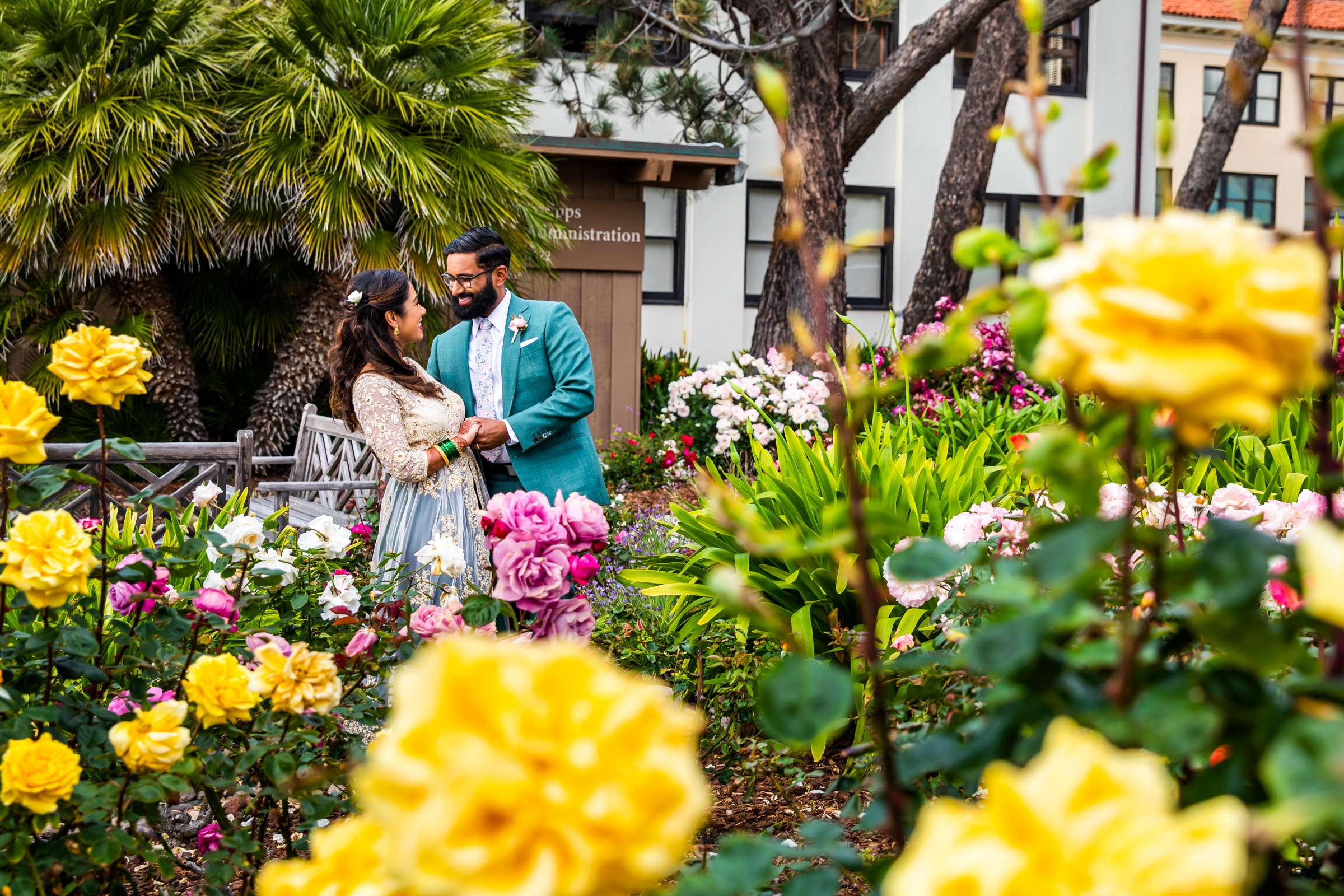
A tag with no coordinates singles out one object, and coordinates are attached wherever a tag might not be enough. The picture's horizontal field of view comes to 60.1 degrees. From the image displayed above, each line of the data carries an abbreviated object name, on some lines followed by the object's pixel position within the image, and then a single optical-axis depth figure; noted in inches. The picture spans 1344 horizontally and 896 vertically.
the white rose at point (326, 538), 111.3
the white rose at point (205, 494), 98.7
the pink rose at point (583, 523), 75.6
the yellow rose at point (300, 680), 63.1
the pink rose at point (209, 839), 84.4
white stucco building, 579.2
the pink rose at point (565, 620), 75.8
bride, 150.5
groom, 164.1
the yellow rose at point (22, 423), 61.7
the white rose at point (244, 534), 86.9
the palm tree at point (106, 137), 305.1
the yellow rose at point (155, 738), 61.1
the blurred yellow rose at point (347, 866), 26.2
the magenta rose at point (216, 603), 83.7
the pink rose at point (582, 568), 74.4
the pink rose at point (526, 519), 74.2
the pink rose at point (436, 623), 85.3
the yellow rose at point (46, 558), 61.5
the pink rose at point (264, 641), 68.1
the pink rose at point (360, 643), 84.7
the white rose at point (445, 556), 90.3
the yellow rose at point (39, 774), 56.0
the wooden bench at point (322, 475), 222.1
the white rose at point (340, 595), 102.9
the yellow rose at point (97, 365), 68.5
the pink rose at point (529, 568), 71.9
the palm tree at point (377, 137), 315.6
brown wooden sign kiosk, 426.9
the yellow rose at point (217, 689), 63.5
